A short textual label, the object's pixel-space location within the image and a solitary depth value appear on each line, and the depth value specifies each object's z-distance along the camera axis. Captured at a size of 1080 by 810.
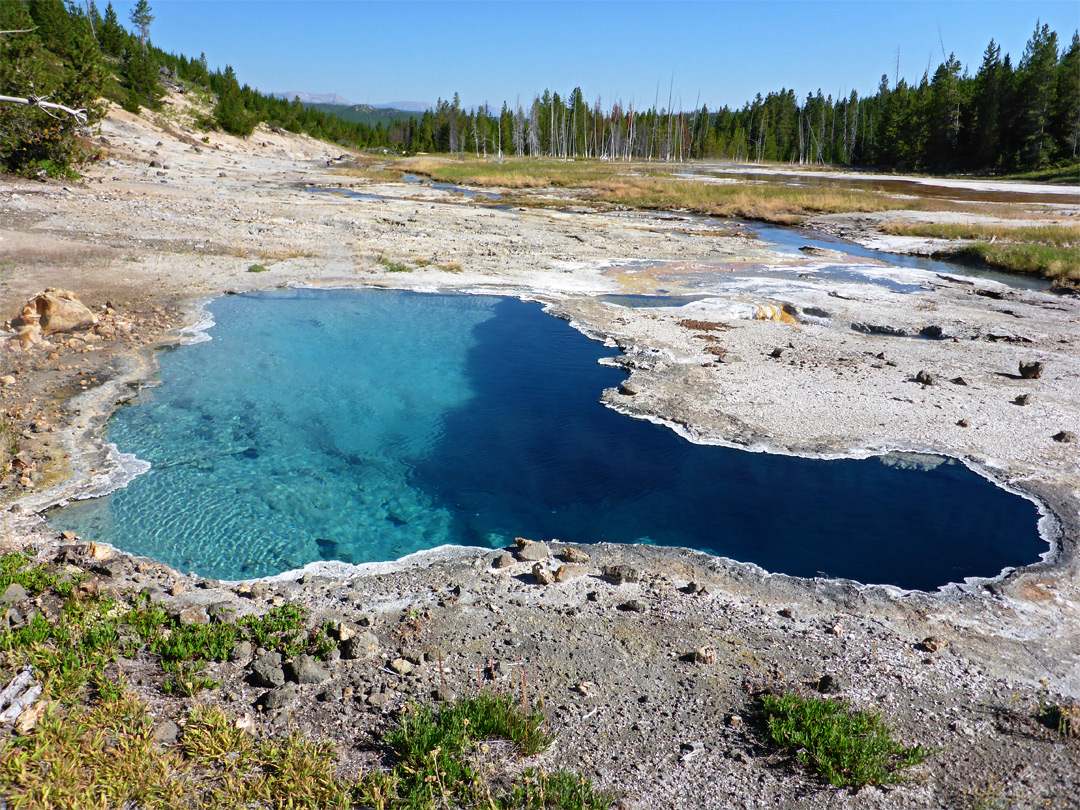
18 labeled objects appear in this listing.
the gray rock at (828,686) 5.02
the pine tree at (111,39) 64.81
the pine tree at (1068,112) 62.25
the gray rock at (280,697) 4.64
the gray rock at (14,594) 5.35
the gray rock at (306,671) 4.93
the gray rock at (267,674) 4.84
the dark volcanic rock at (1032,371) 12.02
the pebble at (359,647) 5.20
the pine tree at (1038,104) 63.19
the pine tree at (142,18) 86.06
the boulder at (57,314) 12.01
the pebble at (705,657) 5.30
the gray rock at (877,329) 15.34
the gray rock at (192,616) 5.43
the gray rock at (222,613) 5.51
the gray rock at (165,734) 4.18
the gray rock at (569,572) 6.50
